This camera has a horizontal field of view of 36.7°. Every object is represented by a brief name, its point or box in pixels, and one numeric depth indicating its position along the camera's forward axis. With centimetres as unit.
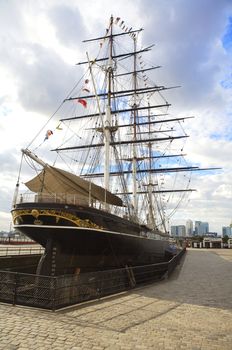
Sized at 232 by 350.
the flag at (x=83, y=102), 2352
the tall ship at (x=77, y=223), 1706
